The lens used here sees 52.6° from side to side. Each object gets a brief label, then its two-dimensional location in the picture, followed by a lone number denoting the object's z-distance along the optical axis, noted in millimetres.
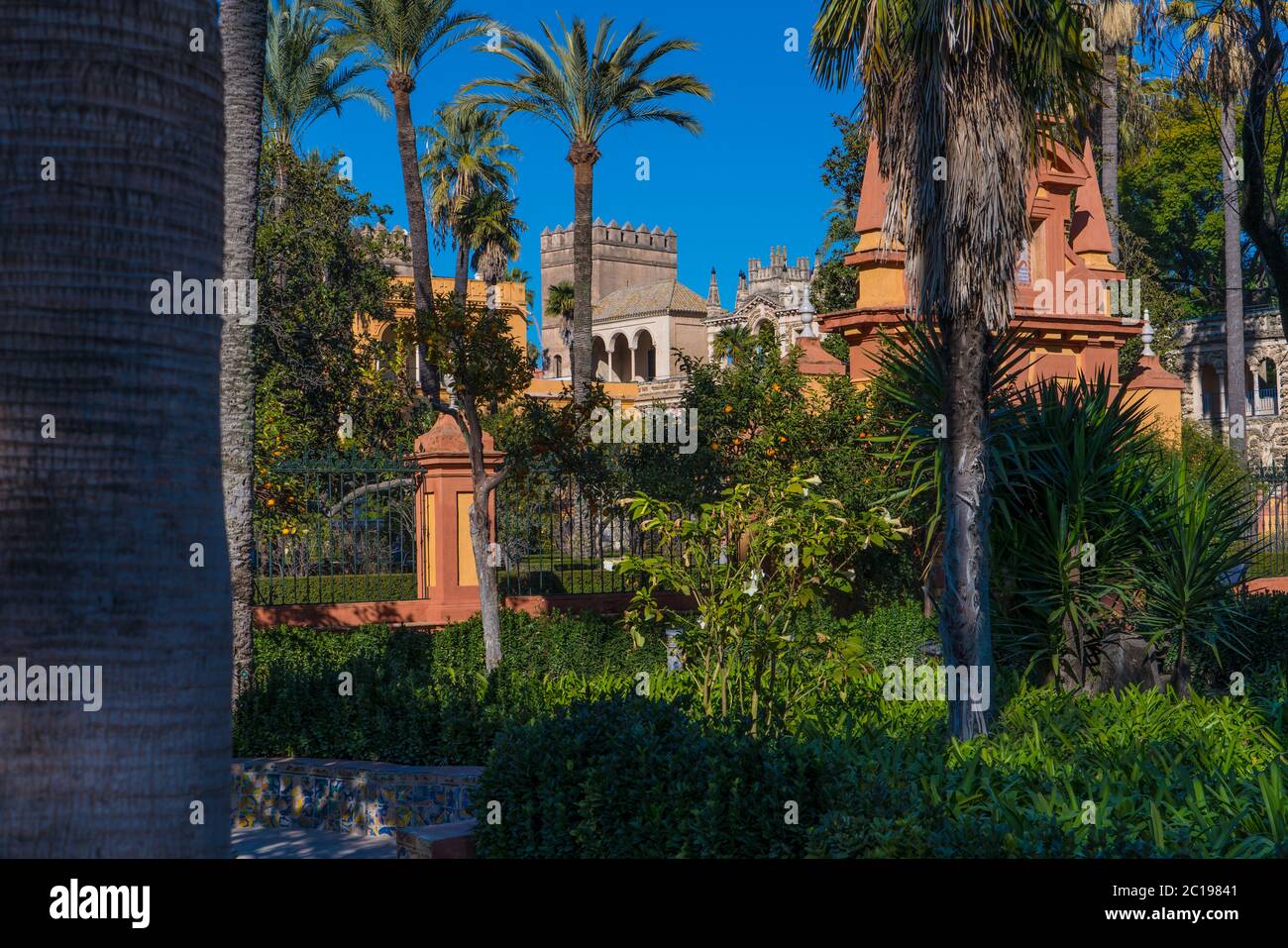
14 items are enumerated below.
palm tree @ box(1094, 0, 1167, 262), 33281
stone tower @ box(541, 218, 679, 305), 100250
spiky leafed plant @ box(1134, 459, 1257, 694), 10266
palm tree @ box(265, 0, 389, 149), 26875
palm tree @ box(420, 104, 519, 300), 39188
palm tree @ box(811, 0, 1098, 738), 8359
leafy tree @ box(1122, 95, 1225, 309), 54250
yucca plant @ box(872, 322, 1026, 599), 10780
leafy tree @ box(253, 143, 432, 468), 24266
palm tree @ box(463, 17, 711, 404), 25516
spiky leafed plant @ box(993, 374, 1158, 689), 10359
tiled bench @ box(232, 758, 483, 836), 8164
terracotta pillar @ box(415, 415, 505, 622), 14492
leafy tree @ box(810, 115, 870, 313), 29312
